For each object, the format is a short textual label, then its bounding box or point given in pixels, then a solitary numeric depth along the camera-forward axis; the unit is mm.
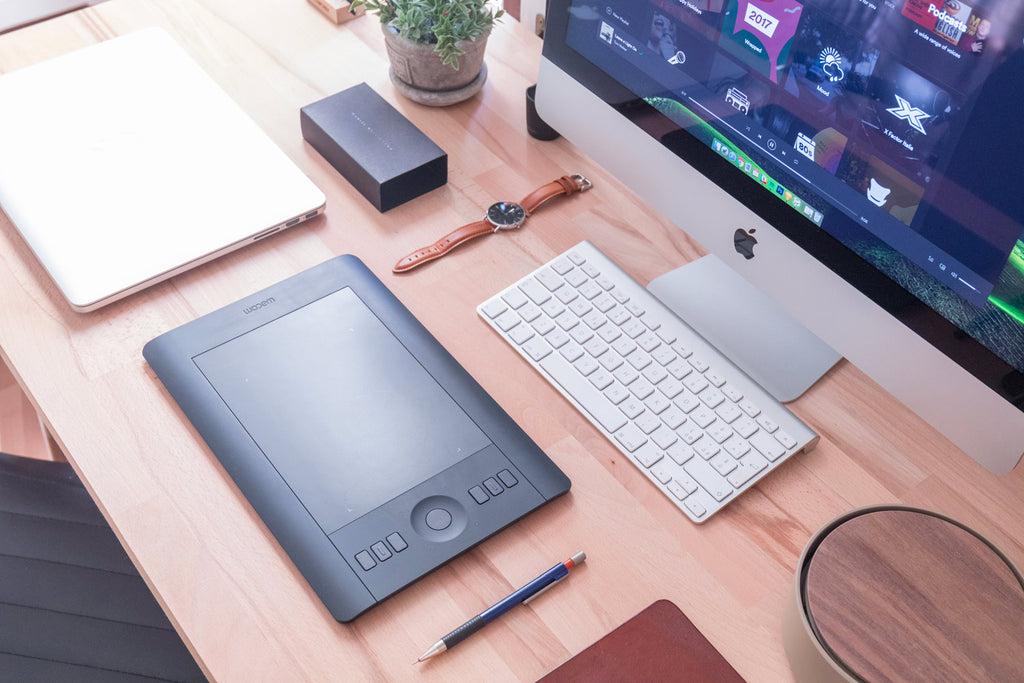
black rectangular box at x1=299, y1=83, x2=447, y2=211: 1042
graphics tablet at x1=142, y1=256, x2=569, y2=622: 776
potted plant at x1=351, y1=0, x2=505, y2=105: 1090
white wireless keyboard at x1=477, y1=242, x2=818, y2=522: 849
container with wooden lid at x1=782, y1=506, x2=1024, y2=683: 659
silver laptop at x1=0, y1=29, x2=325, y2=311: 964
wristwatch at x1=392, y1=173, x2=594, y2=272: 1012
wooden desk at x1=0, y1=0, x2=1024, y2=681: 744
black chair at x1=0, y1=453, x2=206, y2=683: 980
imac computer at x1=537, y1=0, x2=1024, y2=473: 674
